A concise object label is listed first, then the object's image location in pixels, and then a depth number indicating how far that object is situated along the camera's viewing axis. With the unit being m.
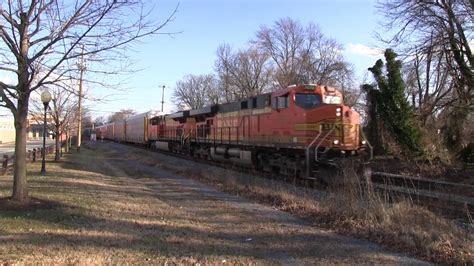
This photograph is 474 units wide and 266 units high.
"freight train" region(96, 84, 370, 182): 18.23
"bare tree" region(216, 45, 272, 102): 82.56
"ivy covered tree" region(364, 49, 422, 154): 27.39
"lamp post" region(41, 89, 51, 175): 21.26
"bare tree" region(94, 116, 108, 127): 169.55
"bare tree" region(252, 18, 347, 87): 70.97
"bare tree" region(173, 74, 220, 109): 109.31
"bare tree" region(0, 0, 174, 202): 10.20
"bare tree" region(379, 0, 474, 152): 23.58
